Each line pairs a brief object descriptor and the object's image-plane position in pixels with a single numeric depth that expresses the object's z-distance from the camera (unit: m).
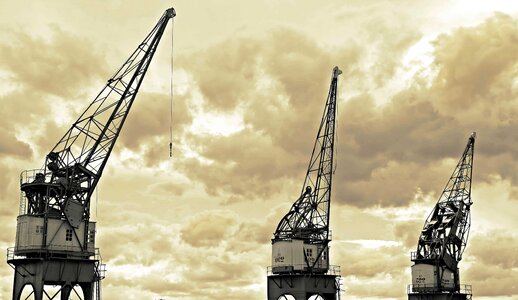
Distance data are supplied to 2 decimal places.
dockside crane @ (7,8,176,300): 64.56
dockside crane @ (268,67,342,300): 86.44
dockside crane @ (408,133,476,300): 100.25
